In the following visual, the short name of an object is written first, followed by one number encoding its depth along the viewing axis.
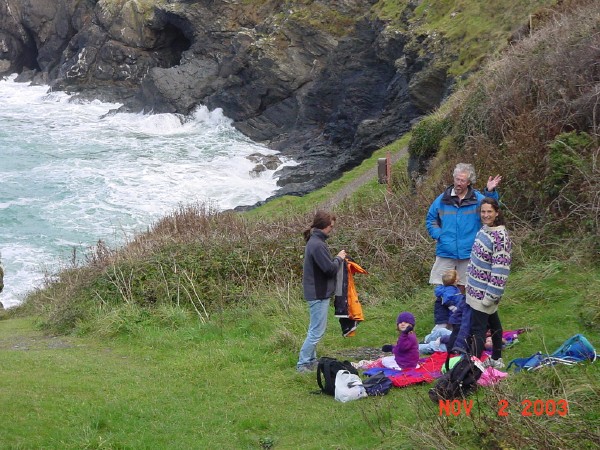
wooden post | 22.40
